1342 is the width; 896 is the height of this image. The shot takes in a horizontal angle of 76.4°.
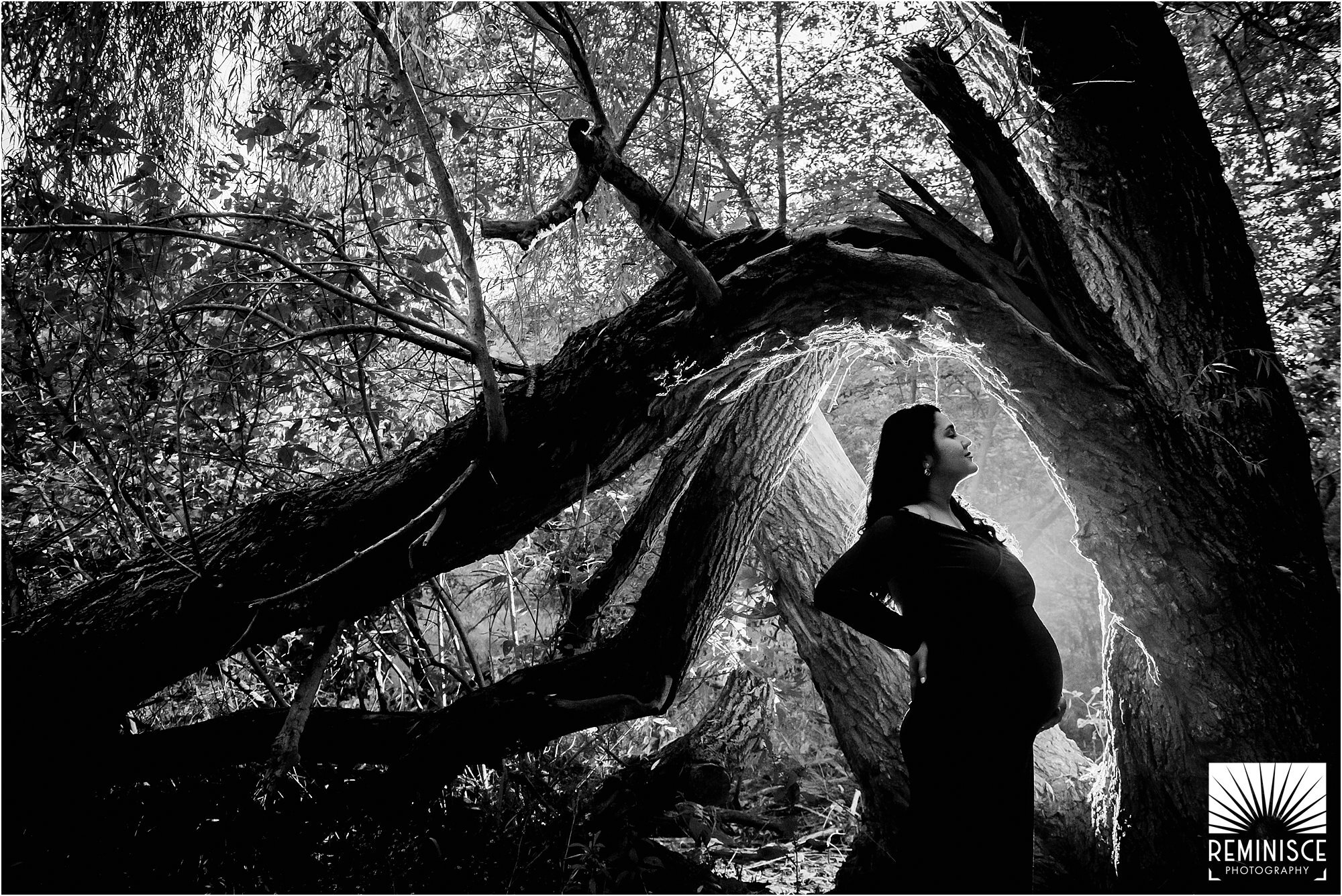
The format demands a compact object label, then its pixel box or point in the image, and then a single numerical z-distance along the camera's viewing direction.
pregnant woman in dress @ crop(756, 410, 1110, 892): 2.91
